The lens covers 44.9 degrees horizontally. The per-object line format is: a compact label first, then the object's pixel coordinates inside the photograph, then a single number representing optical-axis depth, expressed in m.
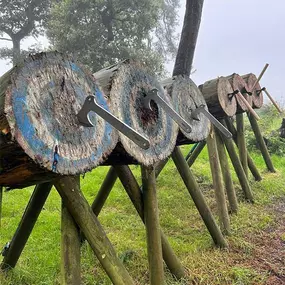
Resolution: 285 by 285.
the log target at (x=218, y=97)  4.07
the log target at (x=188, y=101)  2.97
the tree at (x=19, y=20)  17.33
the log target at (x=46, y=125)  1.47
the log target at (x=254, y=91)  5.05
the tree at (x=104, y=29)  12.93
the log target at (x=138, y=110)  2.14
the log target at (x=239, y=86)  4.50
